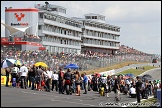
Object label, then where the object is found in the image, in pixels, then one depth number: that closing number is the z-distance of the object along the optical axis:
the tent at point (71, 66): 47.93
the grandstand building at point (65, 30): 82.81
